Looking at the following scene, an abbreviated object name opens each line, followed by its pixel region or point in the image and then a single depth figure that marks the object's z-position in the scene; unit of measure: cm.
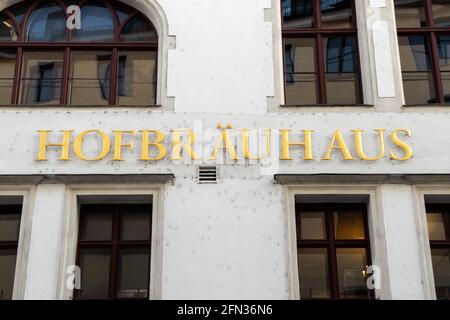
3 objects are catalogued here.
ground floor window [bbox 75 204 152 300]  929
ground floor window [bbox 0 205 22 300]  927
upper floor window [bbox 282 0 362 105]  1044
